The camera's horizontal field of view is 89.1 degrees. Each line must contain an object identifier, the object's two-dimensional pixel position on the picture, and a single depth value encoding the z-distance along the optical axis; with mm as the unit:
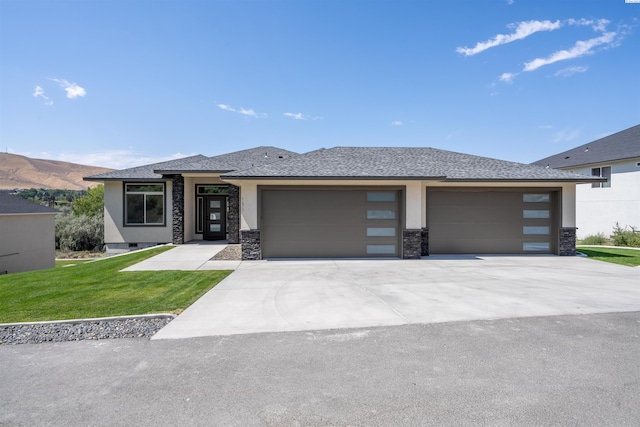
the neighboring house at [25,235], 15914
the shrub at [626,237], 16123
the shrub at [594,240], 17797
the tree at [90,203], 31652
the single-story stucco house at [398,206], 11422
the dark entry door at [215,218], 16250
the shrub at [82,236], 22625
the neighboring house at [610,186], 18500
